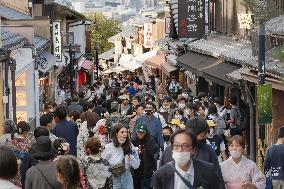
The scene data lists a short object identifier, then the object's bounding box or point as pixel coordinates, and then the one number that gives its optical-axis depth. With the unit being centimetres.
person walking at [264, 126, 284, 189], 1291
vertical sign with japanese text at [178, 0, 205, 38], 3559
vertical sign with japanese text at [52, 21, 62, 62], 4082
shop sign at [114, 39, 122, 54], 10706
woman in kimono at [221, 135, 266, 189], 1072
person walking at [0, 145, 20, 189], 812
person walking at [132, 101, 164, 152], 1772
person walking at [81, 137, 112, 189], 1252
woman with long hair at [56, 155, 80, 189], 860
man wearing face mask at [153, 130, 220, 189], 854
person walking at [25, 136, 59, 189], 982
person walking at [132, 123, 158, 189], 1505
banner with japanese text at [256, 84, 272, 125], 1602
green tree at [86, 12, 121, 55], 12307
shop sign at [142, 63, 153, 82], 5728
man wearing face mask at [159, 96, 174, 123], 2191
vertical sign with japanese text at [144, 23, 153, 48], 7875
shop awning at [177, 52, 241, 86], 2633
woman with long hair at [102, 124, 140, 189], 1335
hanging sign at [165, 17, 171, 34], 5140
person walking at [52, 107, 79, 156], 1617
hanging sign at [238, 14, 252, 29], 2532
